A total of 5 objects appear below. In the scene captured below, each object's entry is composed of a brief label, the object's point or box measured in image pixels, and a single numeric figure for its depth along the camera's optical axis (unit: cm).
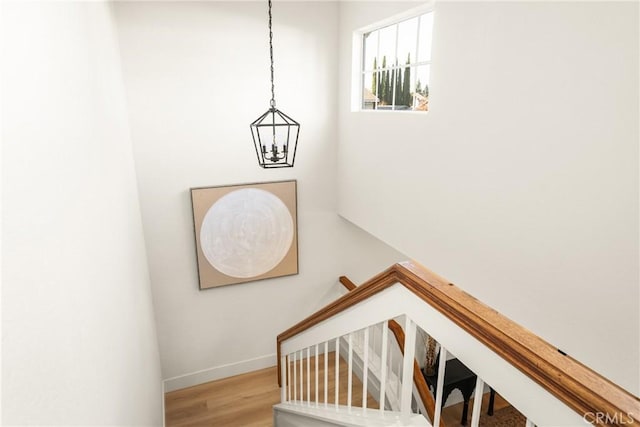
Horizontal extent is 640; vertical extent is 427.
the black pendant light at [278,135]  346
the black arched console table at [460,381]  312
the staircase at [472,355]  63
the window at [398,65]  276
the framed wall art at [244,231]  363
